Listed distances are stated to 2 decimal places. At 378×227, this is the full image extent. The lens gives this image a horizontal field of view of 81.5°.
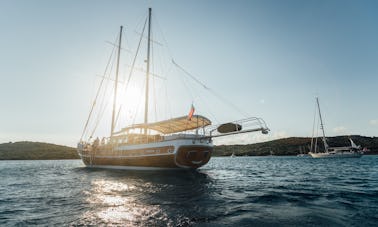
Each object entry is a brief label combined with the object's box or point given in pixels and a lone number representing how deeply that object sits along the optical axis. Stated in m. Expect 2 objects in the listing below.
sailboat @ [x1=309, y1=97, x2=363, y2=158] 72.88
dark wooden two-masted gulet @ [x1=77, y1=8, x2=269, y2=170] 23.60
